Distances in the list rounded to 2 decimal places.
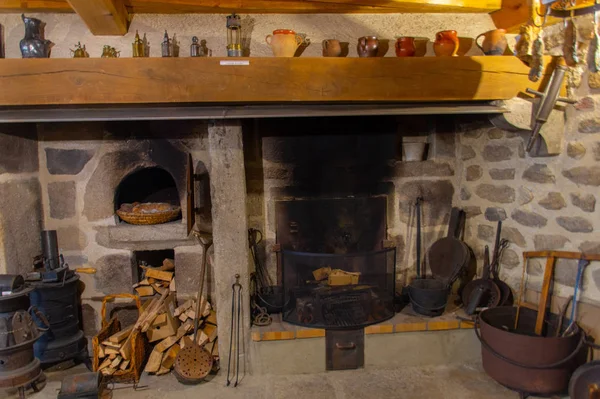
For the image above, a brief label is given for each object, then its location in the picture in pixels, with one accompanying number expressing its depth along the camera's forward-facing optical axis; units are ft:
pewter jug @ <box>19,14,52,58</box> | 6.97
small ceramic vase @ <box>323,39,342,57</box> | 7.39
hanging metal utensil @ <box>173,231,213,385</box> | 7.98
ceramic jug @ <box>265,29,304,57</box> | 7.15
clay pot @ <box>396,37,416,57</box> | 7.41
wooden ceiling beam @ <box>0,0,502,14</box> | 7.32
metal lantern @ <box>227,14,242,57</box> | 7.22
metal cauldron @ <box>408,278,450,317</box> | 8.61
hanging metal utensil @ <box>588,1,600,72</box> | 5.53
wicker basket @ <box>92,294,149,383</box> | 8.08
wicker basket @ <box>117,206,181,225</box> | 8.96
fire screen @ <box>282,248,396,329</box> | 8.58
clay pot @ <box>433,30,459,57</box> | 7.41
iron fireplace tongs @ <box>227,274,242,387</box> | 8.20
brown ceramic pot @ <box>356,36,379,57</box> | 7.32
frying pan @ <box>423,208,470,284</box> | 9.27
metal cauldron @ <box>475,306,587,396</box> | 6.82
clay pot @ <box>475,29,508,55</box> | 7.34
